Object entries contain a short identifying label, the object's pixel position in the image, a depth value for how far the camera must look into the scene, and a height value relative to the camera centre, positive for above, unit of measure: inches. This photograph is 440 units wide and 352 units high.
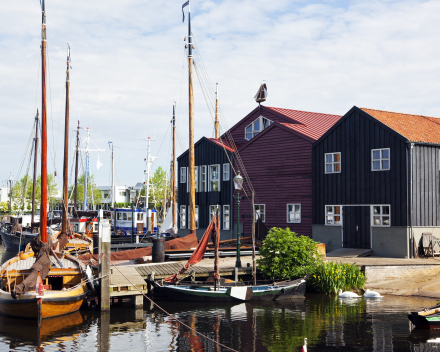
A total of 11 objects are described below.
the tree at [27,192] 3513.8 +93.5
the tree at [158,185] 3627.0 +138.7
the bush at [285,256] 938.1 -95.7
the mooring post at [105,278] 810.8 -114.4
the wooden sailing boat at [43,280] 724.0 -114.9
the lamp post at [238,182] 923.6 +40.6
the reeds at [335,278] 941.8 -134.5
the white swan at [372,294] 906.7 -158.1
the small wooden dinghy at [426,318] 649.0 -143.9
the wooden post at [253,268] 913.7 -112.5
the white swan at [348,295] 907.7 -158.8
